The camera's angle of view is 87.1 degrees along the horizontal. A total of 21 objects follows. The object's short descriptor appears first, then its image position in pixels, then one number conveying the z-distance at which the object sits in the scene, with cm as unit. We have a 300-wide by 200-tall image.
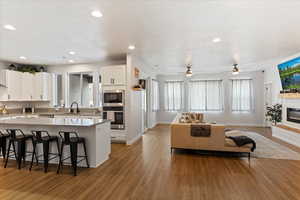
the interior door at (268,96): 734
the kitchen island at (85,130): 334
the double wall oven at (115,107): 509
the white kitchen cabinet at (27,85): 588
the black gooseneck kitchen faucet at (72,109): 601
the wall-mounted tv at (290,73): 507
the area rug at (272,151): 387
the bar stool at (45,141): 318
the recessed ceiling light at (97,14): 253
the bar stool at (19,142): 337
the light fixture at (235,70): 612
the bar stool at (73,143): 305
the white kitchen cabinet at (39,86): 611
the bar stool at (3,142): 360
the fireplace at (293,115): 505
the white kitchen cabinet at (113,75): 507
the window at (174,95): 898
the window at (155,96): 789
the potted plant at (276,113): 591
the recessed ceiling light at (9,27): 303
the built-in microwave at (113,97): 509
